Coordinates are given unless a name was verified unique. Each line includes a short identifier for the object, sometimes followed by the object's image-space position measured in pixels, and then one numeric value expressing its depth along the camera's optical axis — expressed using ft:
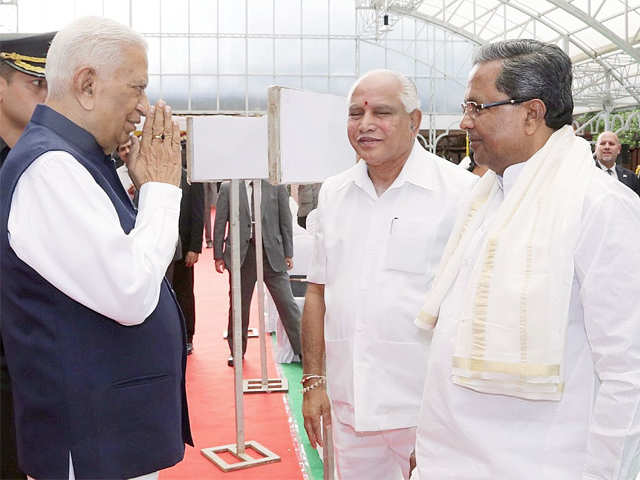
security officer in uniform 5.75
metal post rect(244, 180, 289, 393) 15.53
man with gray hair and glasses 4.33
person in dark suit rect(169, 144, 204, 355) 17.90
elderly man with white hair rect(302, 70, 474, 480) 6.64
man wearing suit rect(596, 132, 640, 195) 24.27
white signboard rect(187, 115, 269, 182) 11.41
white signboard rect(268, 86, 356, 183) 9.11
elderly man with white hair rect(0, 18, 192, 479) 4.32
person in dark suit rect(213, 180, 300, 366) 17.04
